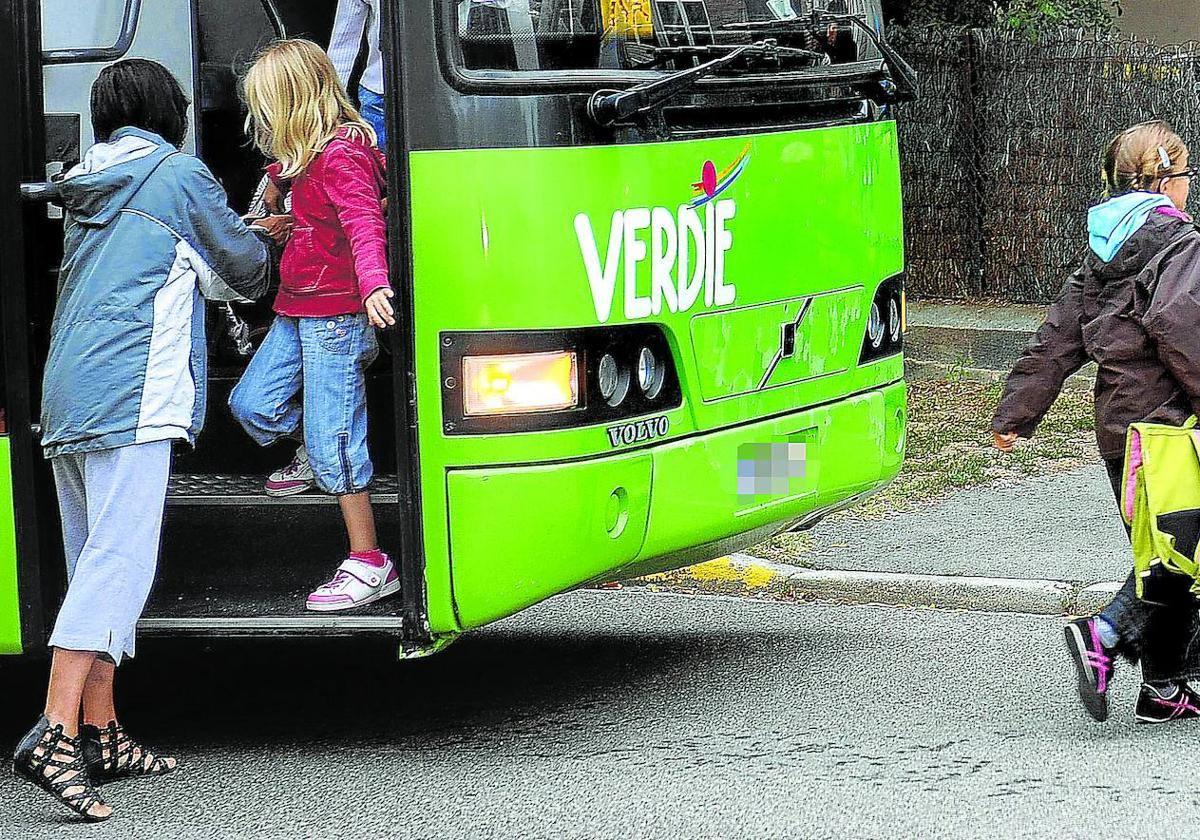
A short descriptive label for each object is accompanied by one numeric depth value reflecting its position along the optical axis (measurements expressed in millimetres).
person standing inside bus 10883
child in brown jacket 9641
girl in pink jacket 9516
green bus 8852
